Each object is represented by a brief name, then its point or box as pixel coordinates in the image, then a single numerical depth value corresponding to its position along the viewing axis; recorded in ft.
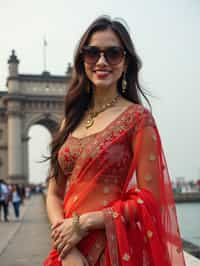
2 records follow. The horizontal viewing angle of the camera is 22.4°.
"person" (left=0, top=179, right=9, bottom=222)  57.97
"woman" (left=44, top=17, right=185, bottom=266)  6.73
